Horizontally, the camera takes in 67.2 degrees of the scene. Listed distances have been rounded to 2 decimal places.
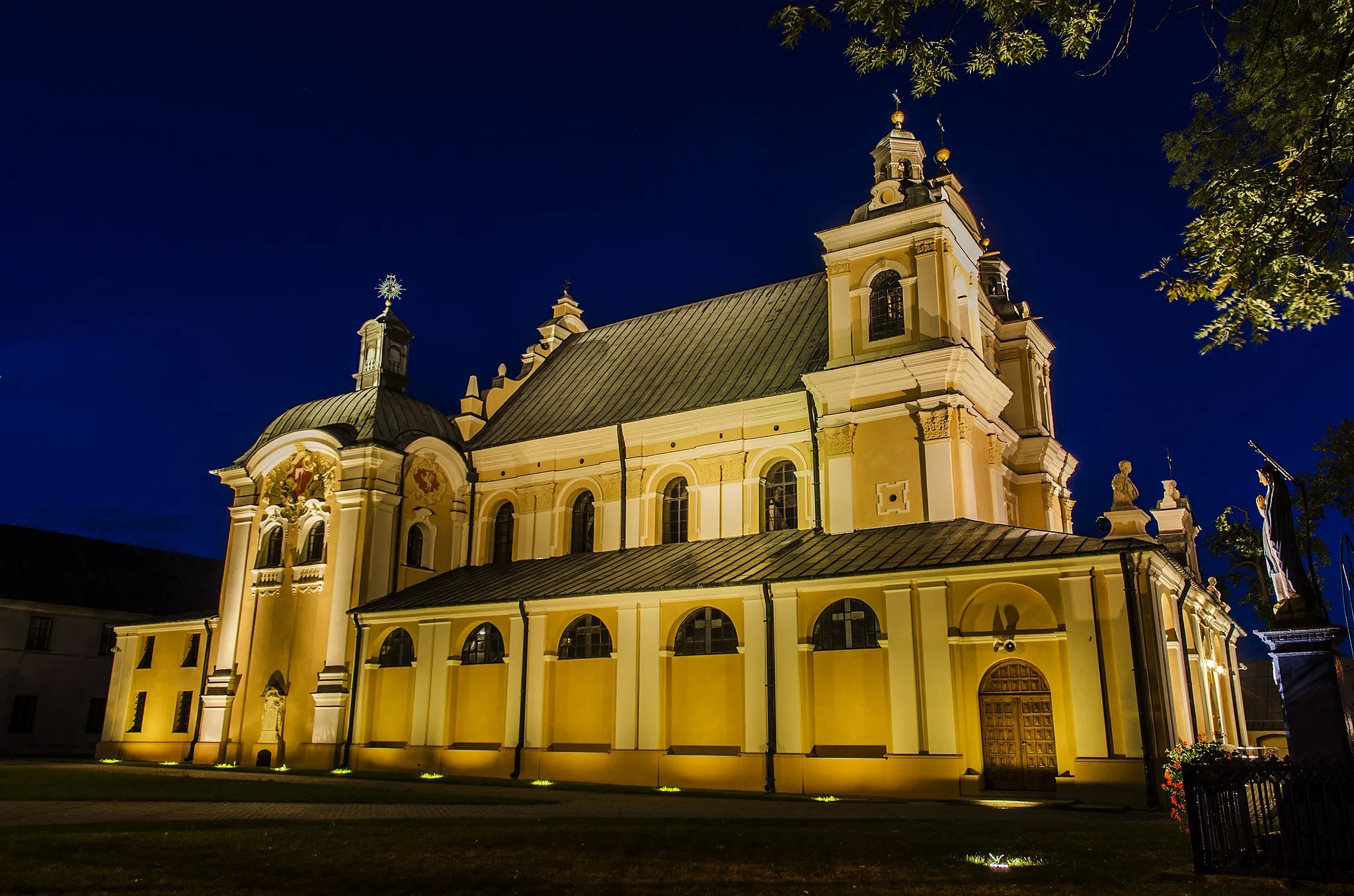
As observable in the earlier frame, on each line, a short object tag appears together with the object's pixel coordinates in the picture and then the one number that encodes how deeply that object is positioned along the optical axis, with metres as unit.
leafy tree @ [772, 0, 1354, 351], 9.05
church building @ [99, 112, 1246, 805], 19.00
